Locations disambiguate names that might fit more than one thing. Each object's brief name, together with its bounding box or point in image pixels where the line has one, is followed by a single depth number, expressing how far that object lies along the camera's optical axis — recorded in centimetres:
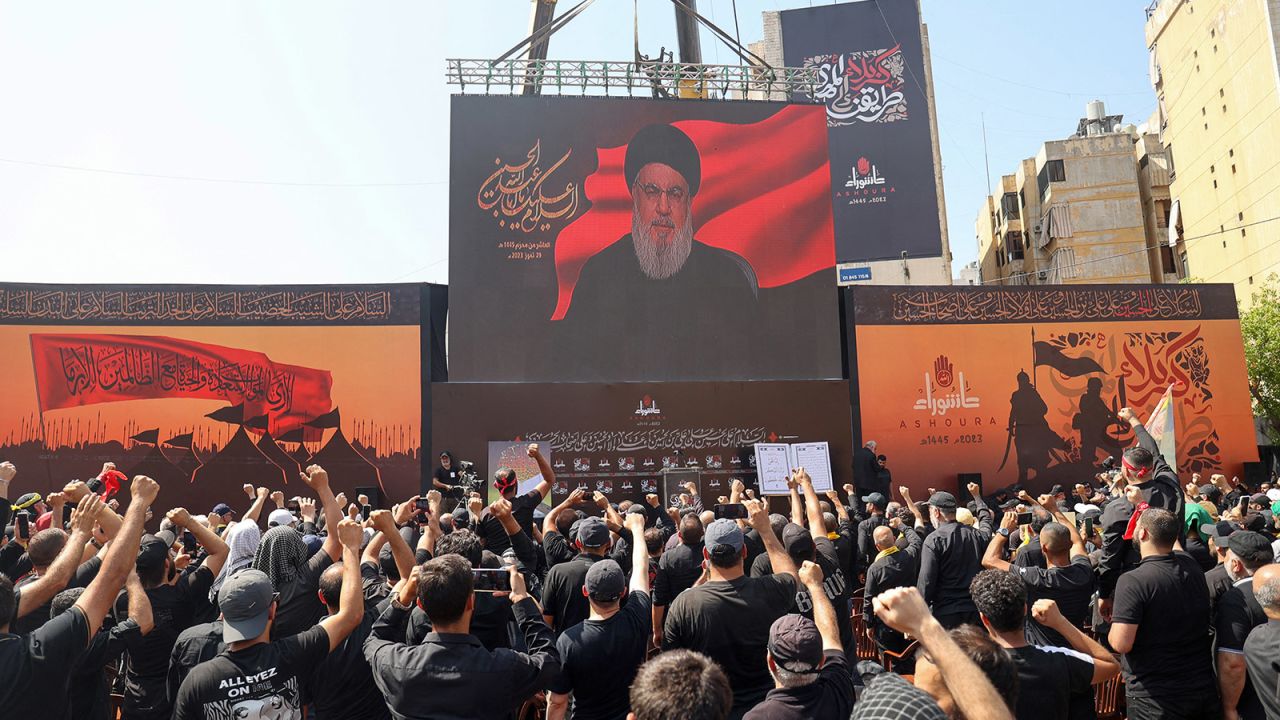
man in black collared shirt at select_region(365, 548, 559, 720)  241
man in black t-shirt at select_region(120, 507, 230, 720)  338
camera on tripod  1199
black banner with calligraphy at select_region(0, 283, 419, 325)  1366
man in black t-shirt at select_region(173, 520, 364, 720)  242
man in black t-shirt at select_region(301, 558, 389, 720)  298
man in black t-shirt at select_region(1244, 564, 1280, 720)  287
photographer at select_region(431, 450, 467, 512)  1144
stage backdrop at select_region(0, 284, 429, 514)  1323
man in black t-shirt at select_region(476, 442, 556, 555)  402
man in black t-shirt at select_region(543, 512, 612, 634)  375
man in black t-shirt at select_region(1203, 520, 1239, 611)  372
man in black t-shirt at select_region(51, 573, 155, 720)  280
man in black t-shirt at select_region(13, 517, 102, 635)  344
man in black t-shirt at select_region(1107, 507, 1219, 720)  341
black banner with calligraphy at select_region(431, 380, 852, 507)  1370
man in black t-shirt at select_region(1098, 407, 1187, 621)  417
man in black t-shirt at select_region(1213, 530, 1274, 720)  332
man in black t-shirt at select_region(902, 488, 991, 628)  469
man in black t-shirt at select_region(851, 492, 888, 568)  654
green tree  1936
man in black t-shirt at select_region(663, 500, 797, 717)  308
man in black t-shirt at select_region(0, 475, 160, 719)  237
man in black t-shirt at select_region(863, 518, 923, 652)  494
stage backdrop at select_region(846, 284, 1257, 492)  1500
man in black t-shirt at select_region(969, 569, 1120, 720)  253
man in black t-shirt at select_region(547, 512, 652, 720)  287
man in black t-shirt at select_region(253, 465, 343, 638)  347
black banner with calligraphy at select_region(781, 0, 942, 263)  2300
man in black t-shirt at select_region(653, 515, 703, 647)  418
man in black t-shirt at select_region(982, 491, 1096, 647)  378
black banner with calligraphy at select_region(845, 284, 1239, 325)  1536
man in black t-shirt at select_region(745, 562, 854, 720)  223
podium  1366
